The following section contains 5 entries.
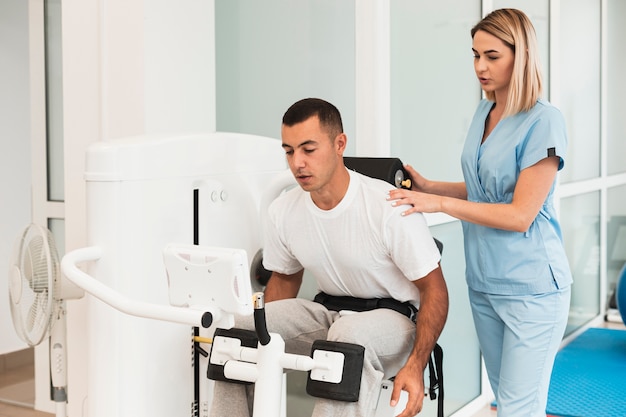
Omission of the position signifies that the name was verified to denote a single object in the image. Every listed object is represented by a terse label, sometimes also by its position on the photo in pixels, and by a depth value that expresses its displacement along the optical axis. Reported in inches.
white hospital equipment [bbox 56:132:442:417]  65.2
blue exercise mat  128.2
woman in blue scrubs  78.6
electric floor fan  84.0
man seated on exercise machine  75.5
